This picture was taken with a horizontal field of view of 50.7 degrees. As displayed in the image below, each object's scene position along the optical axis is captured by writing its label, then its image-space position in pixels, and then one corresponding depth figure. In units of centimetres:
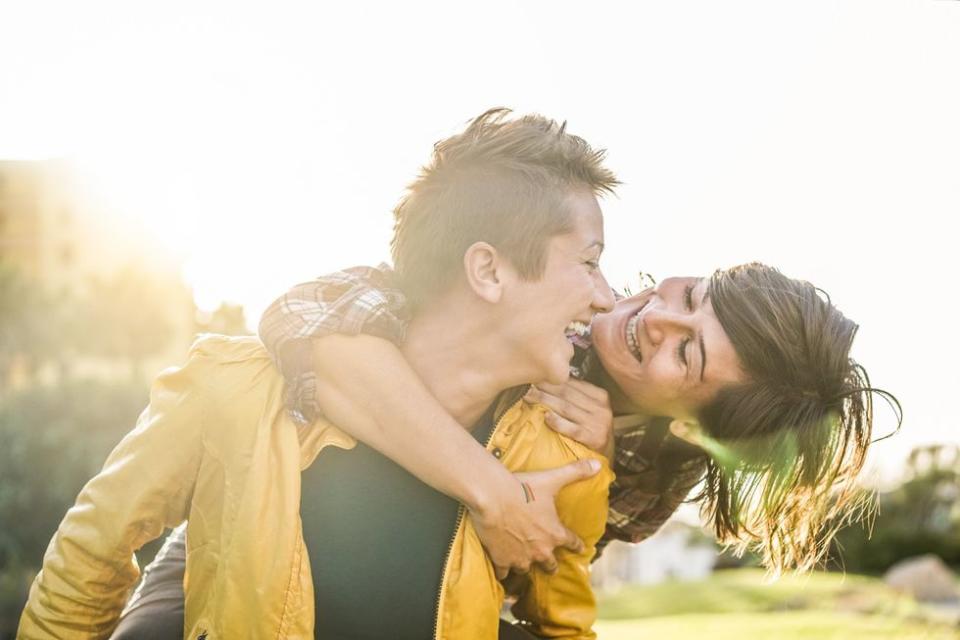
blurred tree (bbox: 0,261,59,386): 1694
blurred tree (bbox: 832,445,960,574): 1105
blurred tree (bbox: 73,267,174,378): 1780
